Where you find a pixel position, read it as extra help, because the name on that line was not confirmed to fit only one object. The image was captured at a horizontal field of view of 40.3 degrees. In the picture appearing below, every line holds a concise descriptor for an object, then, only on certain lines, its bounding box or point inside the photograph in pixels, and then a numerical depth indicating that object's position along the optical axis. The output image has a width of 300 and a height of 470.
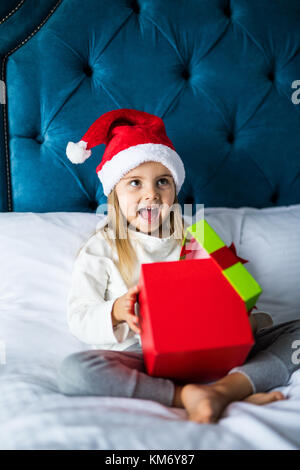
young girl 0.77
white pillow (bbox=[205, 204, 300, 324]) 1.17
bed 1.09
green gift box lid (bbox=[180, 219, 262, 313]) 0.76
